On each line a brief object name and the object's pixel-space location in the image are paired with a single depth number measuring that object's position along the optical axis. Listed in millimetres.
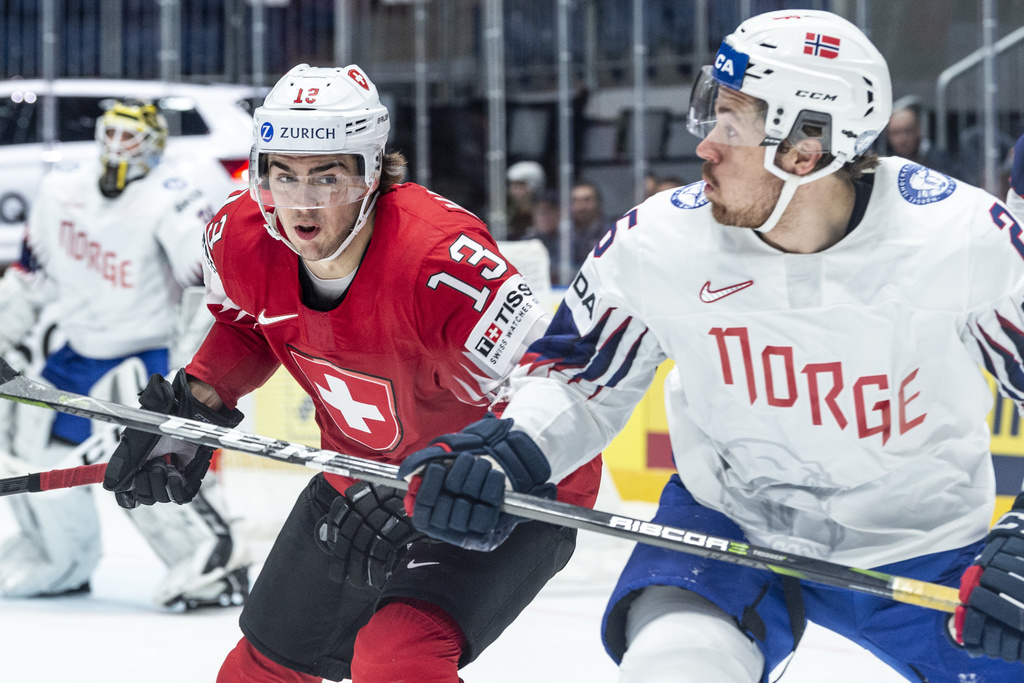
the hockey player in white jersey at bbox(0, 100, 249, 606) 7957
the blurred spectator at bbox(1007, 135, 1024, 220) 5930
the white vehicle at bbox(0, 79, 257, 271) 13617
